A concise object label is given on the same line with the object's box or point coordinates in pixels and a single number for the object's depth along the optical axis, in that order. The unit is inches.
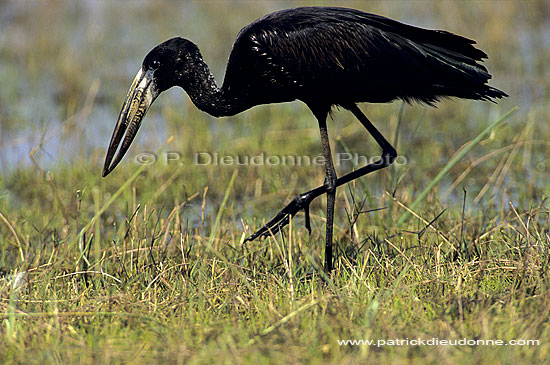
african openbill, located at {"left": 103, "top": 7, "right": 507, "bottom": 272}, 329.4
